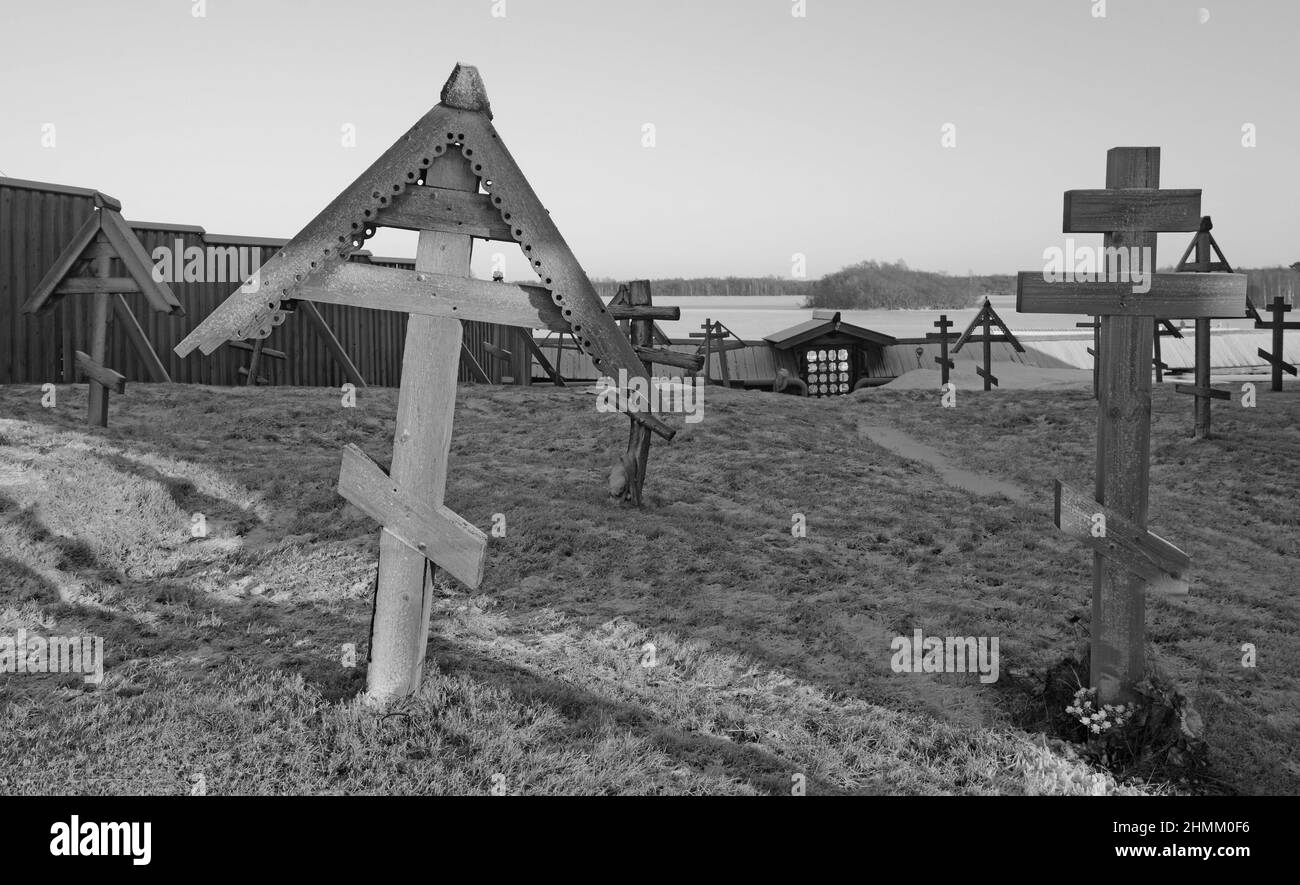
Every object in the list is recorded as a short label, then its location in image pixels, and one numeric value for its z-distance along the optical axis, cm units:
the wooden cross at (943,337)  2726
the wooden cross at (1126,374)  601
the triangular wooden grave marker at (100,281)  1209
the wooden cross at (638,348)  1157
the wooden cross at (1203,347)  1692
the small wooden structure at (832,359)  3606
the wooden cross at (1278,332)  2117
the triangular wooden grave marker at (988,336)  2735
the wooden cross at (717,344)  3234
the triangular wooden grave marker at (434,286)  546
